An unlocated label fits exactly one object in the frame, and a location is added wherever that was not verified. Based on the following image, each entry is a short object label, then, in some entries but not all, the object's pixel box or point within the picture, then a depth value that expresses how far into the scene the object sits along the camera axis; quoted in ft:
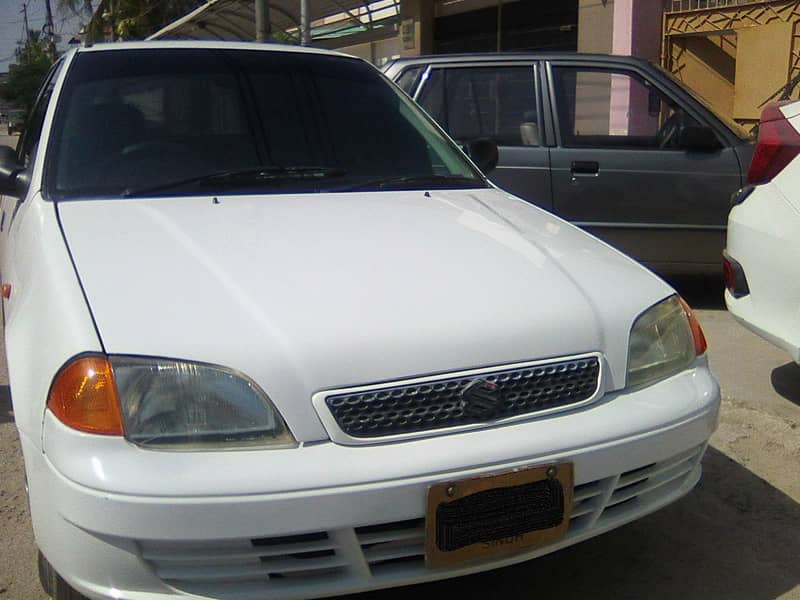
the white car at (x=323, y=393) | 6.38
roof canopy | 54.85
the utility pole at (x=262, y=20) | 42.78
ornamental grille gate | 31.40
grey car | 18.58
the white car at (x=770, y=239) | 11.94
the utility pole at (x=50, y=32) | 160.60
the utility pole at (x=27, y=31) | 203.29
